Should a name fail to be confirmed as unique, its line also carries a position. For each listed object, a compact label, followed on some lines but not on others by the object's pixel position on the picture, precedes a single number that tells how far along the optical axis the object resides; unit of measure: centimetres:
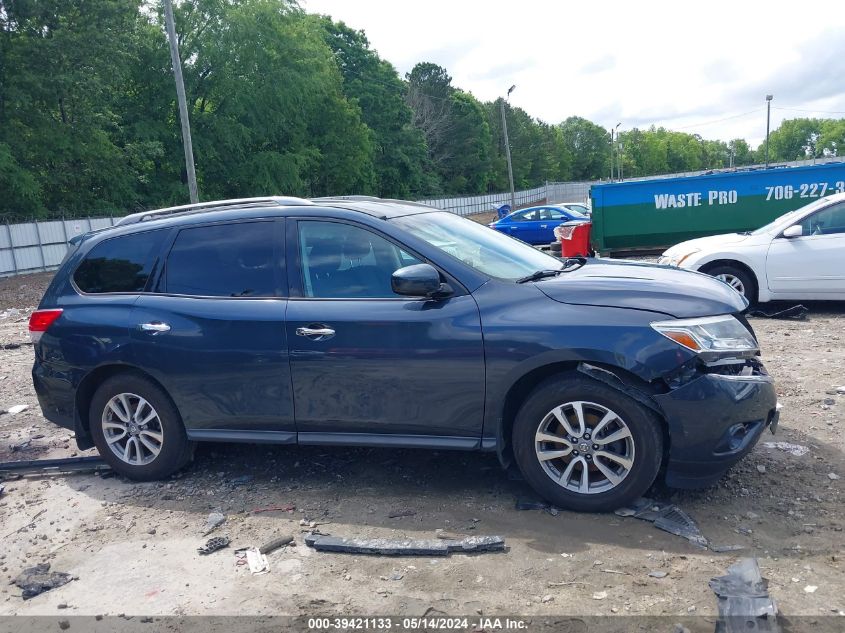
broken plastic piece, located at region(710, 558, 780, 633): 296
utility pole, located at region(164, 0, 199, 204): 2054
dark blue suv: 400
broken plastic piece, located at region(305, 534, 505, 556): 384
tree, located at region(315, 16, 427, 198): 6344
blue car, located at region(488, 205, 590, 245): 2520
